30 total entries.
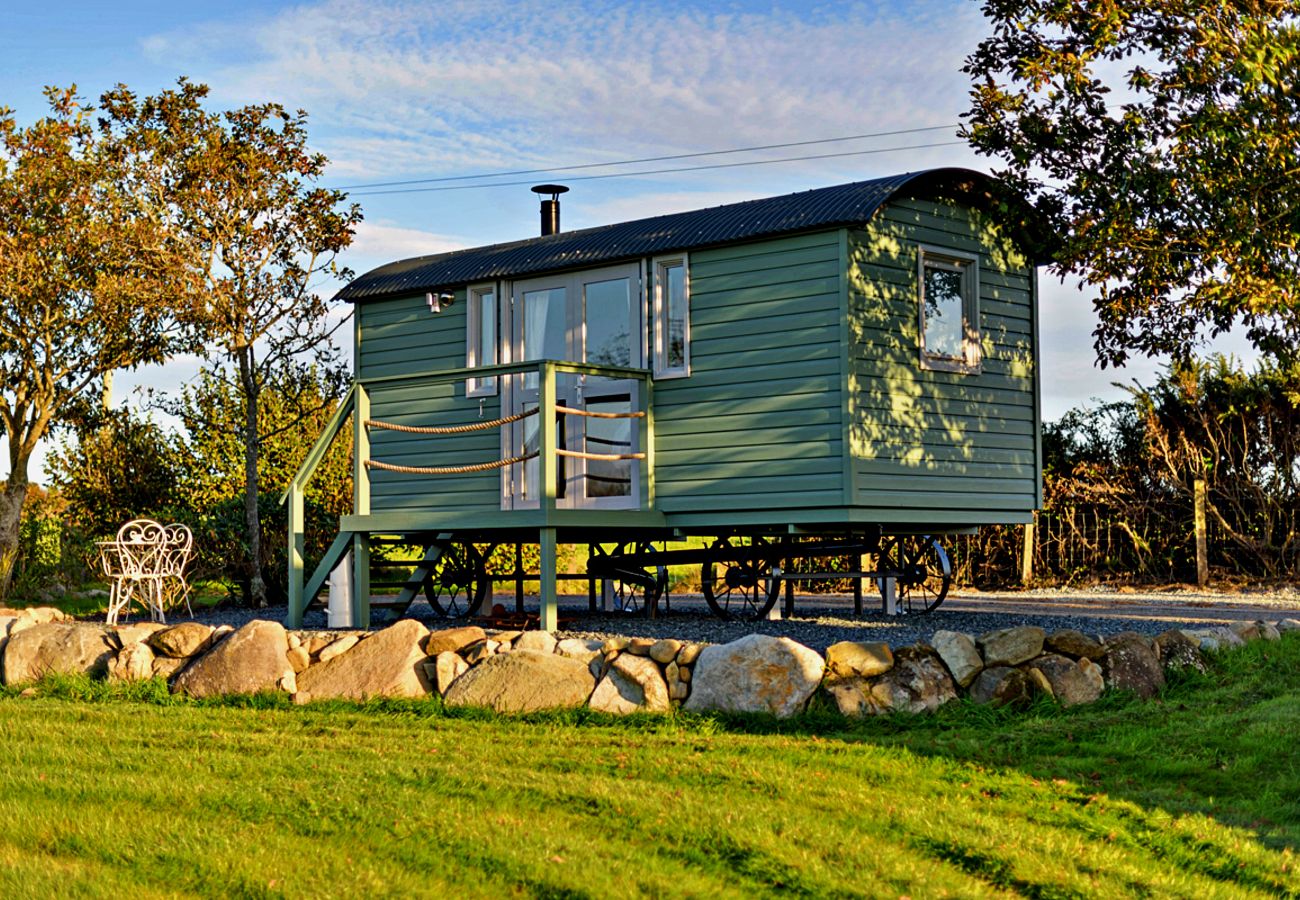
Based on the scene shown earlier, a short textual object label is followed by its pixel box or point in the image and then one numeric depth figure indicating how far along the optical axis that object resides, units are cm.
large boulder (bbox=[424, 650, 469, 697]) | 908
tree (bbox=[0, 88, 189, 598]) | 1513
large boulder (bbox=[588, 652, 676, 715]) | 850
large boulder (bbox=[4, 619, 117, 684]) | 1022
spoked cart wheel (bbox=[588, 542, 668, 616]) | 1268
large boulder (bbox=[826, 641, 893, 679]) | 830
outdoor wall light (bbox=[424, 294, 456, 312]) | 1352
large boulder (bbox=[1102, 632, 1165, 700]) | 866
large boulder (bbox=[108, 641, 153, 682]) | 995
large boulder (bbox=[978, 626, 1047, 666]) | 845
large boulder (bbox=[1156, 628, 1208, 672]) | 907
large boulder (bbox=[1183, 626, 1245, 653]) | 930
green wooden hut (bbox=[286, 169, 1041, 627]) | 1123
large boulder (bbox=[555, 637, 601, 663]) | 891
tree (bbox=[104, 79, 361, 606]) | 1517
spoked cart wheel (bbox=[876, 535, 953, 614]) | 1293
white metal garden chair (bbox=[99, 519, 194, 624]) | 1250
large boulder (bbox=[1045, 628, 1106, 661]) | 862
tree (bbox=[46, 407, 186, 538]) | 1764
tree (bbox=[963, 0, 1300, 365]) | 1064
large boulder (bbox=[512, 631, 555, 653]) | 909
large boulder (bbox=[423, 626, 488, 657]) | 921
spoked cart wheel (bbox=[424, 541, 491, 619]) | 1427
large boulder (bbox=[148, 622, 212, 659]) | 991
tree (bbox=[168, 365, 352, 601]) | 1700
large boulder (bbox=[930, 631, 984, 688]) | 839
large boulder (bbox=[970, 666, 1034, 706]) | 832
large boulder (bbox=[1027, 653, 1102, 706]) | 843
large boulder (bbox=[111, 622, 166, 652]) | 1009
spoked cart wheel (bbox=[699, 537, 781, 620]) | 1224
